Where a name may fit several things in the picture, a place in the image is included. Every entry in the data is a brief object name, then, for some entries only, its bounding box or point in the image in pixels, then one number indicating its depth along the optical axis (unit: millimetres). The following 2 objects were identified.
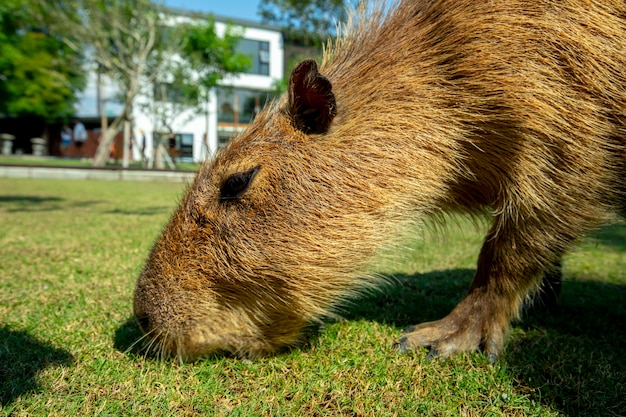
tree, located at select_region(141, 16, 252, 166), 21391
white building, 31250
